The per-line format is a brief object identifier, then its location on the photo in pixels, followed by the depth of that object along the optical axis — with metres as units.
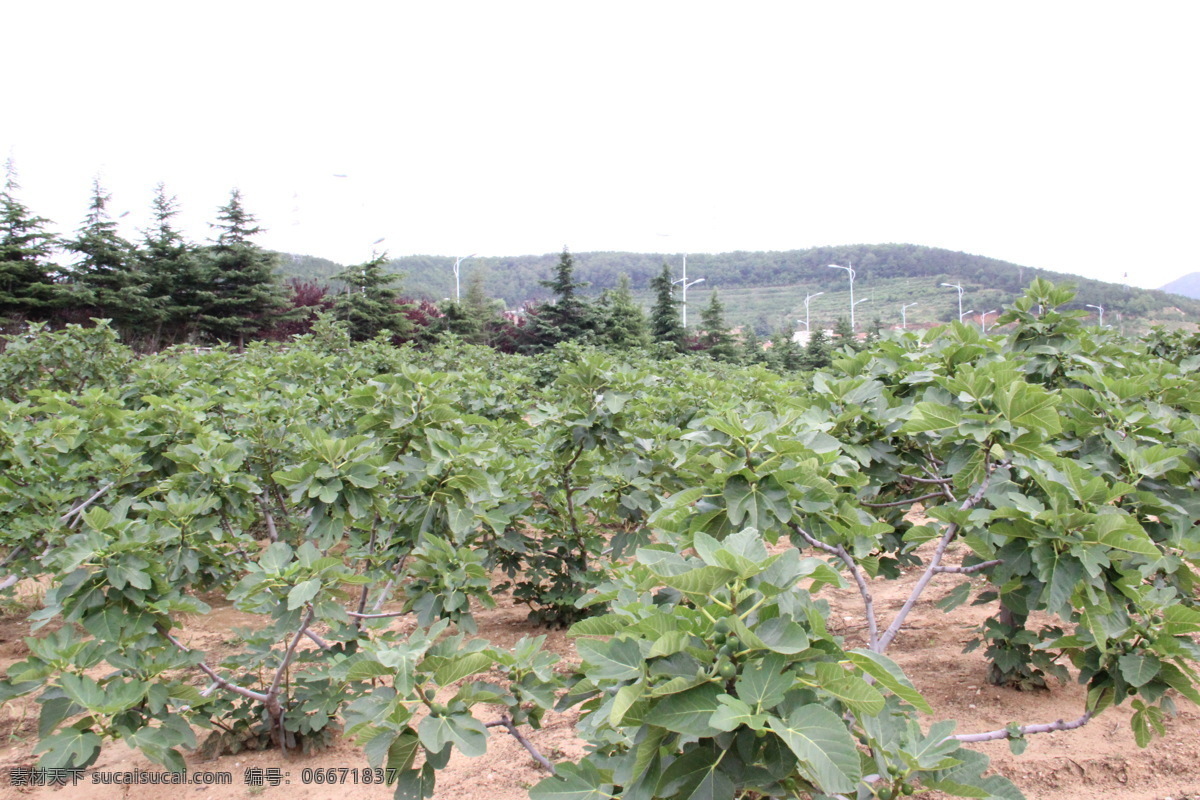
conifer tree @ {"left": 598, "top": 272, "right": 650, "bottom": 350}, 23.67
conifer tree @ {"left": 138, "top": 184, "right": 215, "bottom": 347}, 22.47
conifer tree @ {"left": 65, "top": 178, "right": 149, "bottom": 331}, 20.47
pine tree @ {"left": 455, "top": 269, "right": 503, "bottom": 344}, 24.56
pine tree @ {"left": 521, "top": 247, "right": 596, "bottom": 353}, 23.94
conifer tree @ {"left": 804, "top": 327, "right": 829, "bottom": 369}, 32.41
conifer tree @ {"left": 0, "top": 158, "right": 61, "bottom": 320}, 19.55
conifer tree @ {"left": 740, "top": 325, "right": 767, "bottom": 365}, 30.64
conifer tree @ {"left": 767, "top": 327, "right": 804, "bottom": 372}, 31.52
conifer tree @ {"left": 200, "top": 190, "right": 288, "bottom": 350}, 23.34
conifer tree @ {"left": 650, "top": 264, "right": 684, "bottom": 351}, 29.17
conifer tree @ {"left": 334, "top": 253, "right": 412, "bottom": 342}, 22.97
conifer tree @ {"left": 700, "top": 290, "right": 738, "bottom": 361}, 30.41
